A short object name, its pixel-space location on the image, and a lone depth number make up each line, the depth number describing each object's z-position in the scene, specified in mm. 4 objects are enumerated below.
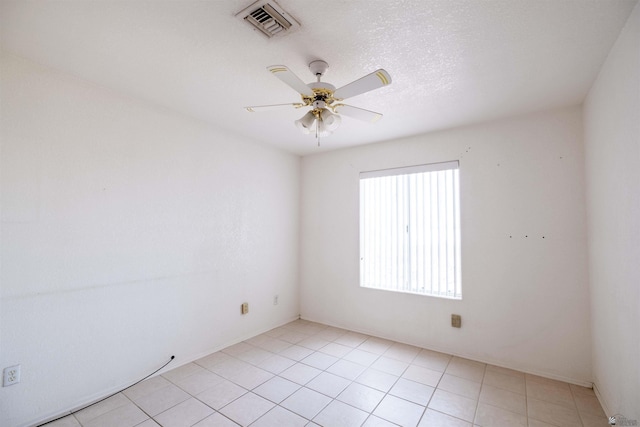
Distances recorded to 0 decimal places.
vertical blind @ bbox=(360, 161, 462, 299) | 3111
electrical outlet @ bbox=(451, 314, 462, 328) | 2988
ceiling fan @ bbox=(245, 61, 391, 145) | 1574
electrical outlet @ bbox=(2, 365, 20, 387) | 1792
